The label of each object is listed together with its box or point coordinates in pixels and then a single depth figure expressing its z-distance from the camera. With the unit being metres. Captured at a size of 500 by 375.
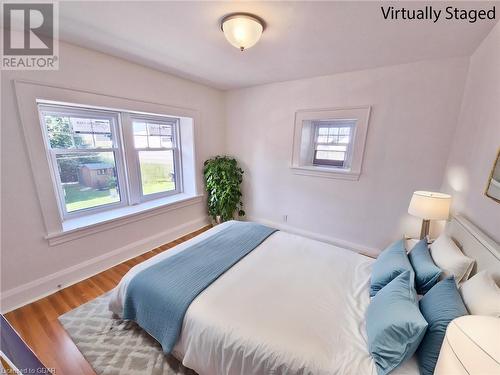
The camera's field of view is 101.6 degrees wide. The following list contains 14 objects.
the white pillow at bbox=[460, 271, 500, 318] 0.84
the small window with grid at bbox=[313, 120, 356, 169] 2.80
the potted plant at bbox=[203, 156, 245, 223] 3.30
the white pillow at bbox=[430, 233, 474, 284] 1.17
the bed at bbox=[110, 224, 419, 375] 0.98
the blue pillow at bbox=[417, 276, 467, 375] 0.86
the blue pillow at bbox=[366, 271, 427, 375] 0.87
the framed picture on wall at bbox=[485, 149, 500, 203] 1.20
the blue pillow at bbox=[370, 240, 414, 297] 1.29
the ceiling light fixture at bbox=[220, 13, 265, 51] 1.43
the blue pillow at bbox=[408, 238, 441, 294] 1.19
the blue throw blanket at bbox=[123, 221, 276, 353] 1.24
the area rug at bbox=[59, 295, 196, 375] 1.35
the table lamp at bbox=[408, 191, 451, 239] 1.67
